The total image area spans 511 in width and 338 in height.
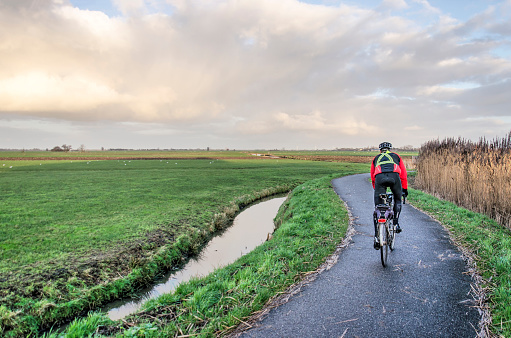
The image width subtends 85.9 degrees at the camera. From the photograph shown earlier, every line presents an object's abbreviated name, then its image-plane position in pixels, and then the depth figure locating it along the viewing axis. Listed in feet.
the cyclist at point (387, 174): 21.17
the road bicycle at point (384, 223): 20.07
